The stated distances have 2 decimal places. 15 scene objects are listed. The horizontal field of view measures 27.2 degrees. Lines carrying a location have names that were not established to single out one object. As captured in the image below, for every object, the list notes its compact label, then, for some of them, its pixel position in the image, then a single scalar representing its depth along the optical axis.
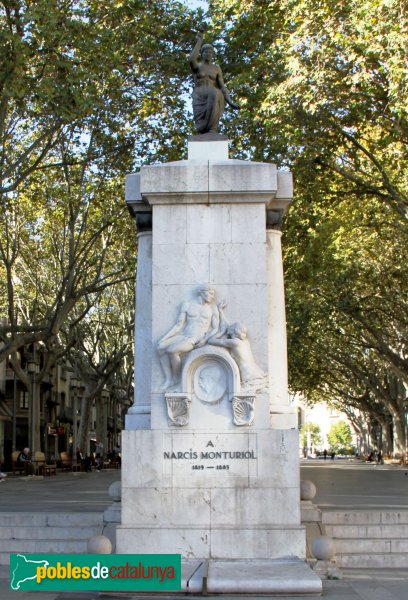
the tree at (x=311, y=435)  154.25
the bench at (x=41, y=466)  36.47
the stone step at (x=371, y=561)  11.84
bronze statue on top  13.10
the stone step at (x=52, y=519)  12.94
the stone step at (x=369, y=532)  12.44
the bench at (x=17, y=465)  38.24
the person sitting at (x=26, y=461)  35.47
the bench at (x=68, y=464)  41.82
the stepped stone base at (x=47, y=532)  12.14
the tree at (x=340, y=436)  149.21
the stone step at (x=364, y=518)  12.81
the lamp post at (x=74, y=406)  62.71
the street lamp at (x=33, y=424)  37.75
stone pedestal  10.82
